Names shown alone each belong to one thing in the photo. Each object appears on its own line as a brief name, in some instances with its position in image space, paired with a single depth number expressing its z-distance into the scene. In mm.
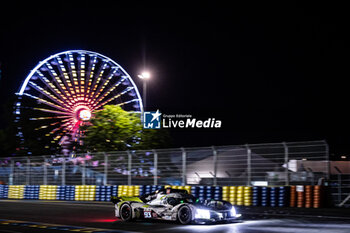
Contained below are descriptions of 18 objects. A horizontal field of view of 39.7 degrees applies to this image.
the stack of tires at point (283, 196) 19141
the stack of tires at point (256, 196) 19906
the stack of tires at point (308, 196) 18531
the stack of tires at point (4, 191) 31016
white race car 12992
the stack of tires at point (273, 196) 19422
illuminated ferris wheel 35688
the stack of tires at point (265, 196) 19656
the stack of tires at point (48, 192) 27547
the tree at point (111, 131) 35844
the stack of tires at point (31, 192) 28650
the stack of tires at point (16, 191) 29672
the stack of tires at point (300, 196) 18750
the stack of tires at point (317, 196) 18344
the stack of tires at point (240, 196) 20344
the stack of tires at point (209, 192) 21062
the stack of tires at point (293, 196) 18969
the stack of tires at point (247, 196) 20130
